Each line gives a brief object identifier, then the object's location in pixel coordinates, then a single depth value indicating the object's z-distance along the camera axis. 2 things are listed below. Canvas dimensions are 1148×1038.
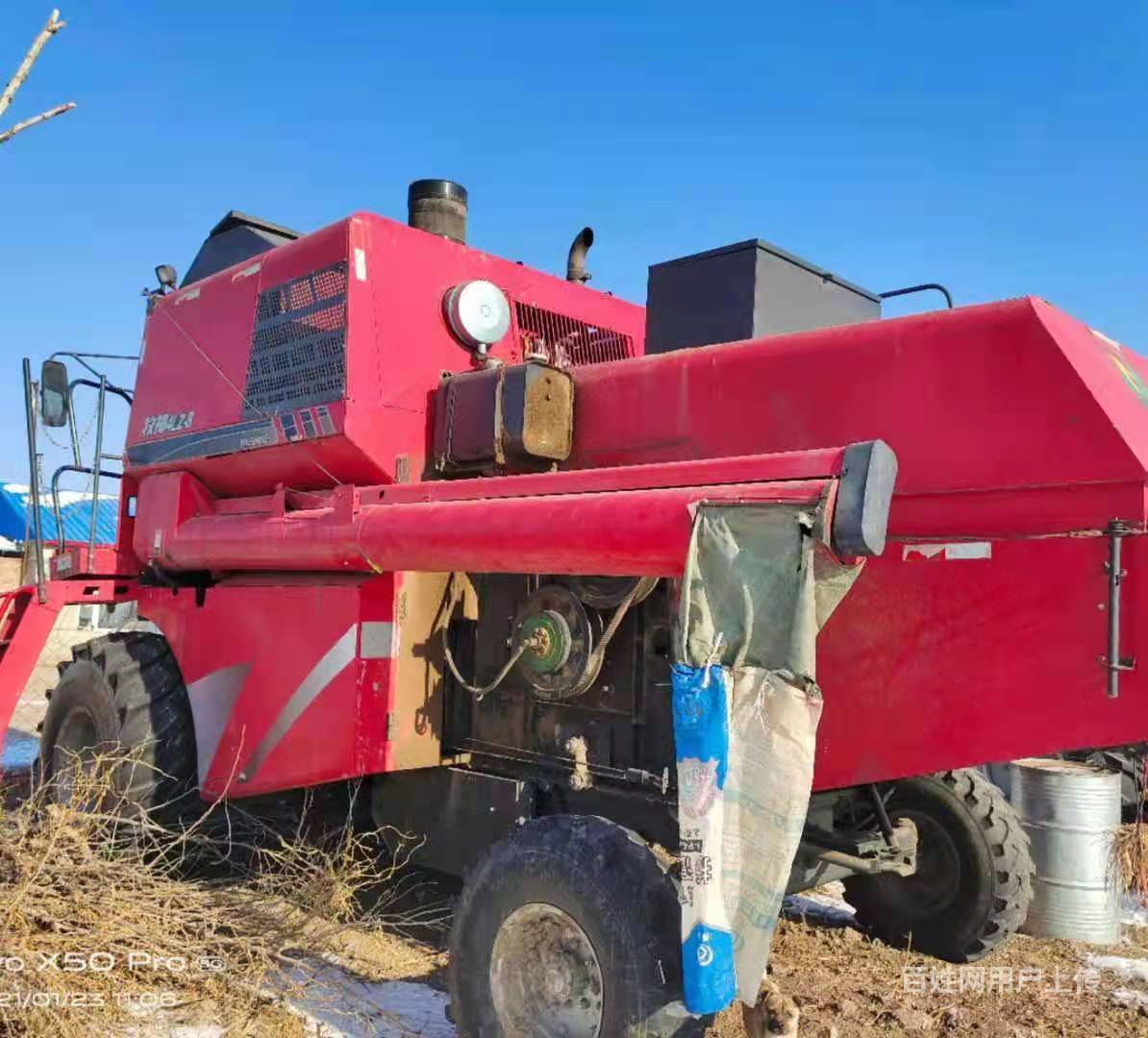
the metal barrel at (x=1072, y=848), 4.96
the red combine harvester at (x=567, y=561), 2.87
